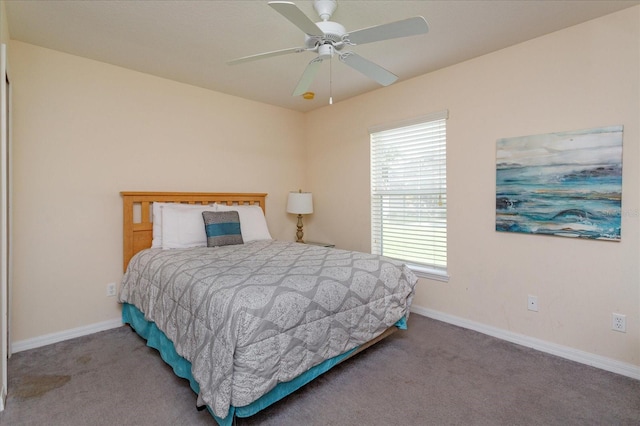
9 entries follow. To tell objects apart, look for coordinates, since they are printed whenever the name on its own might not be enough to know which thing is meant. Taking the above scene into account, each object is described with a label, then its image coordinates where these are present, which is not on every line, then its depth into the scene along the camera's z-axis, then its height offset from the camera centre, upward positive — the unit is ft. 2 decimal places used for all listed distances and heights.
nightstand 13.73 -1.60
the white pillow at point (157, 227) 9.92 -0.63
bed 5.16 -1.87
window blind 10.46 +0.52
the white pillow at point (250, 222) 11.25 -0.53
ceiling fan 5.10 +3.04
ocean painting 7.24 +0.62
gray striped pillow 10.01 -0.69
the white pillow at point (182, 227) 9.73 -0.62
